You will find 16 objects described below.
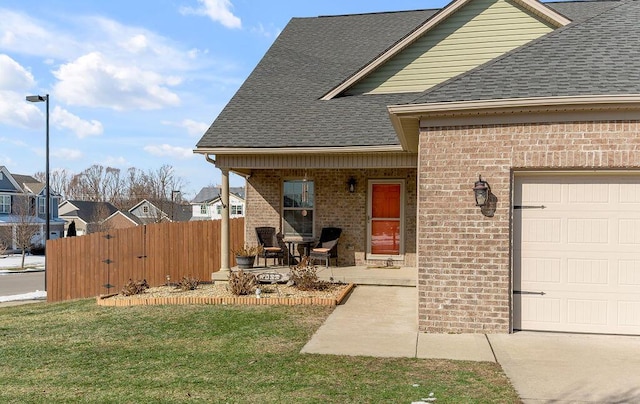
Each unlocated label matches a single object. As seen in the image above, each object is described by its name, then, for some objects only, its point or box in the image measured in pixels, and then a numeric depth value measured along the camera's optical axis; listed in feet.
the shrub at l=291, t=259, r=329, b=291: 30.45
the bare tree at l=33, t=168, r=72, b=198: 253.24
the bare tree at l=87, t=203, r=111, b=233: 156.87
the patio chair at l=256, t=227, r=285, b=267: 39.60
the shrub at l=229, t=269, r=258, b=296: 29.76
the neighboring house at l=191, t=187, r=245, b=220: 188.79
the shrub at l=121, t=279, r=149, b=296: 32.65
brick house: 20.59
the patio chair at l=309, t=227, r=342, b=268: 38.47
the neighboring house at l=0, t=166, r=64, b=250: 132.57
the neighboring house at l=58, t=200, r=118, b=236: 172.35
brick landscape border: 27.68
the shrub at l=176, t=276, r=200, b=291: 33.04
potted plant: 37.99
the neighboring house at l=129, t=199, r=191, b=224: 139.54
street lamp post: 51.75
